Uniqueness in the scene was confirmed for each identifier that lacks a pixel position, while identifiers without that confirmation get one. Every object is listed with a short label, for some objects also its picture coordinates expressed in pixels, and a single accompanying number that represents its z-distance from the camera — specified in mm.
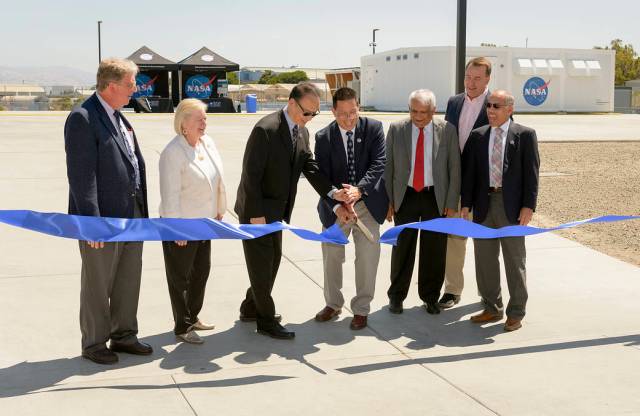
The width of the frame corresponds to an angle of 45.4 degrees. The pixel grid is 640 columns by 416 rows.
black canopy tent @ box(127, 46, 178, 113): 41406
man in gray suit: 6320
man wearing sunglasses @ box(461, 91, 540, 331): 6047
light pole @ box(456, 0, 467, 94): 13688
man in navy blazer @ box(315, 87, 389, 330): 6055
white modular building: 50500
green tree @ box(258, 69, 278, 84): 115500
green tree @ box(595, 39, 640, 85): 92812
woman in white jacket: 5410
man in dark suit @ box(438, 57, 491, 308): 6598
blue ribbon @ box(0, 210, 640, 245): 4941
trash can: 44000
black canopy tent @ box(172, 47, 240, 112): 41781
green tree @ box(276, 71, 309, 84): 117044
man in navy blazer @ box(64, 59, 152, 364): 4902
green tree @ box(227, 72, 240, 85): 125000
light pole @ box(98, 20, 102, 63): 70625
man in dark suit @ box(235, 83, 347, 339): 5617
